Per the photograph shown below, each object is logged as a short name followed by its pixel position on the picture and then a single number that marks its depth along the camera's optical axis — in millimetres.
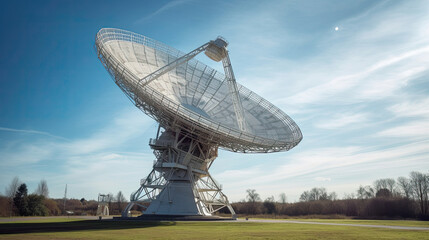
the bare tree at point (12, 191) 71738
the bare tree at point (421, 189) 62812
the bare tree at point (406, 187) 69000
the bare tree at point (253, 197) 95000
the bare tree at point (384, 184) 86062
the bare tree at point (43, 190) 90075
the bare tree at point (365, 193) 94031
